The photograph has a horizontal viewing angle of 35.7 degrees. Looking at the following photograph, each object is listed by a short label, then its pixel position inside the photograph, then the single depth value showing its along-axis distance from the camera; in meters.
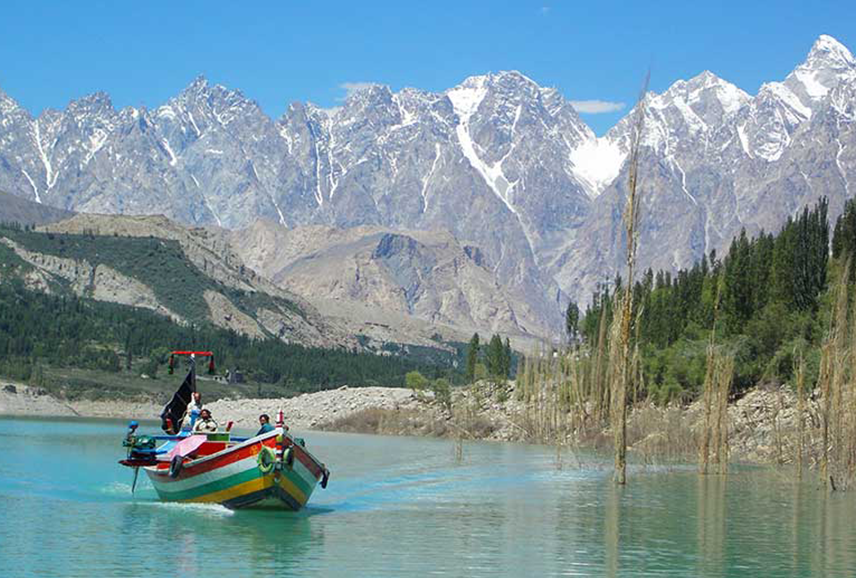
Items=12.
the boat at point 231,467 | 44.69
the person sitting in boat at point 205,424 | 48.78
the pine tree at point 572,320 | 178.39
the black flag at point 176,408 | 54.00
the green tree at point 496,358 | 172.50
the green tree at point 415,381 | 184.50
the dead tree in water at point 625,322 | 50.44
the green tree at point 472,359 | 173.00
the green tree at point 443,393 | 142.62
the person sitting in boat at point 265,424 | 47.50
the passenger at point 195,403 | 51.00
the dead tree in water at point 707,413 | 64.62
